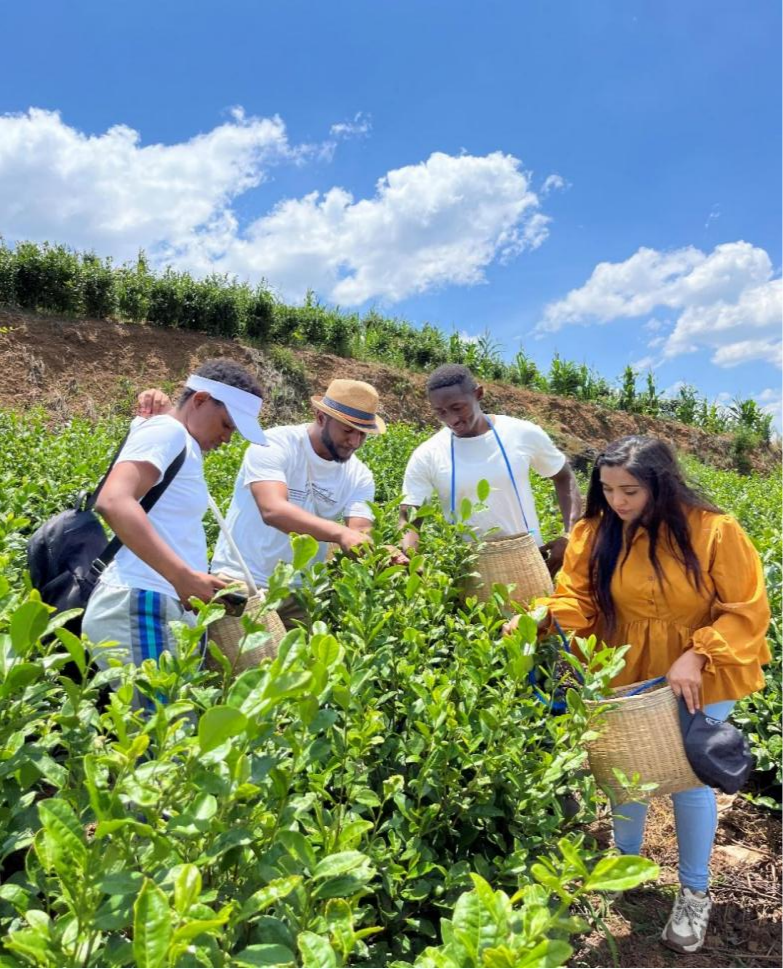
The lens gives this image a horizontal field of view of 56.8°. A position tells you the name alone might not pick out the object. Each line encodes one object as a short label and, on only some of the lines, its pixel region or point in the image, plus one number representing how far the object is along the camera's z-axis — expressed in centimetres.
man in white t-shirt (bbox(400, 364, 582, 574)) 340
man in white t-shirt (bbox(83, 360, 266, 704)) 210
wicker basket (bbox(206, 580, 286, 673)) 219
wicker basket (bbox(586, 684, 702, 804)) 198
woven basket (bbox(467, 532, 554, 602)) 262
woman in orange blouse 220
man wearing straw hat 295
